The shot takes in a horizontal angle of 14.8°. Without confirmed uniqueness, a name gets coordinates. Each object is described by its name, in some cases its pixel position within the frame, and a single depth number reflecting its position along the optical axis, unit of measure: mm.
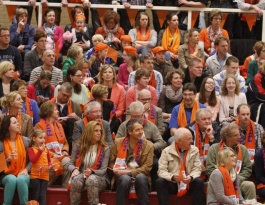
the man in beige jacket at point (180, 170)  11742
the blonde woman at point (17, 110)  12328
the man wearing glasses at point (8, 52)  14555
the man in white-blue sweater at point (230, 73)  13969
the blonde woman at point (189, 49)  14938
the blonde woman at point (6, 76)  13352
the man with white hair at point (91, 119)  12289
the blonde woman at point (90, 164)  11750
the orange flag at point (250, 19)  16156
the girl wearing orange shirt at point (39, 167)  11773
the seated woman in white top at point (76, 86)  13281
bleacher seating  11953
